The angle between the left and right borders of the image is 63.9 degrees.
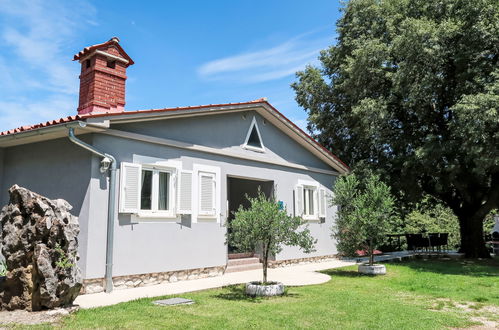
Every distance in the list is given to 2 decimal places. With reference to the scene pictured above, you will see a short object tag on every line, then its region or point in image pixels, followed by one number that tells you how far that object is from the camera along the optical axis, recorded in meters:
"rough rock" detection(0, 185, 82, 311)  5.91
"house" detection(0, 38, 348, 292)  8.15
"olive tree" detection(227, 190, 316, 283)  7.70
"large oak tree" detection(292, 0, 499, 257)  12.16
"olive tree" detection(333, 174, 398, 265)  10.77
